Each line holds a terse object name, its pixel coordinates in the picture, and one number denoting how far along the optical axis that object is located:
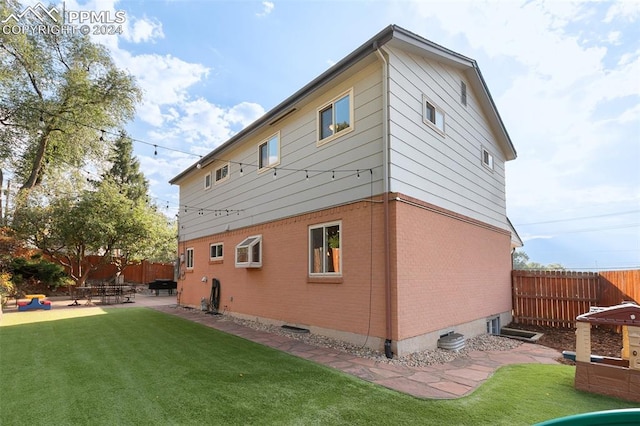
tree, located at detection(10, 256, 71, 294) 17.50
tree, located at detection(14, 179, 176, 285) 17.12
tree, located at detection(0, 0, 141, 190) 16.27
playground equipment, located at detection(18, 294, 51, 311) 13.61
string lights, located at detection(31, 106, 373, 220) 7.69
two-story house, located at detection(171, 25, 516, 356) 6.64
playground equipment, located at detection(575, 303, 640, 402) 4.36
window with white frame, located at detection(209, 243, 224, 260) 12.68
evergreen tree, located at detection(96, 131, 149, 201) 37.30
